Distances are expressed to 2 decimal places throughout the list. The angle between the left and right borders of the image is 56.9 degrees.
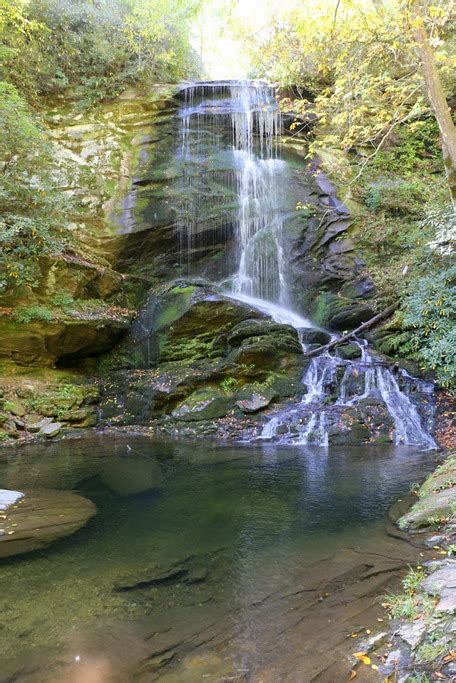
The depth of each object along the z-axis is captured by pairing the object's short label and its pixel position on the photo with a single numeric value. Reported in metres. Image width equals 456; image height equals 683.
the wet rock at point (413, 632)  2.36
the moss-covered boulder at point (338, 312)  13.55
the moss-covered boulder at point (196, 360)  11.46
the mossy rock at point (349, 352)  12.02
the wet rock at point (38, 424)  10.58
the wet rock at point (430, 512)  4.23
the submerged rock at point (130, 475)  6.44
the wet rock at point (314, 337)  13.30
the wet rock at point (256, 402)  10.91
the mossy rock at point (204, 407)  11.02
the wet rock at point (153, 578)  3.55
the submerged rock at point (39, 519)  4.31
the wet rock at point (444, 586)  2.49
